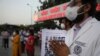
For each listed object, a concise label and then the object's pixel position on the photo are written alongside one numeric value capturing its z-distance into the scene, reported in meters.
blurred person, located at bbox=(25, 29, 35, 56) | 4.72
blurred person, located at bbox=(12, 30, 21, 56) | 5.38
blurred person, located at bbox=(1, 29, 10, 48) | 8.78
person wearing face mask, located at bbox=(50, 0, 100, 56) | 0.96
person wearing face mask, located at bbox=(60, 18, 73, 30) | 2.25
